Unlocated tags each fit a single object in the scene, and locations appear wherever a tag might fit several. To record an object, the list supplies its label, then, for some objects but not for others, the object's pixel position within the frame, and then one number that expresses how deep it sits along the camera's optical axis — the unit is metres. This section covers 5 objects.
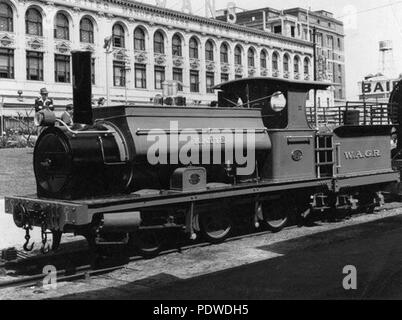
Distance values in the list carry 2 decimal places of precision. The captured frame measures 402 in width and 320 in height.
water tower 43.58
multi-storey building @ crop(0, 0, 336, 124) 38.09
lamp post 33.47
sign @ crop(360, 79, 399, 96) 43.35
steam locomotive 8.40
